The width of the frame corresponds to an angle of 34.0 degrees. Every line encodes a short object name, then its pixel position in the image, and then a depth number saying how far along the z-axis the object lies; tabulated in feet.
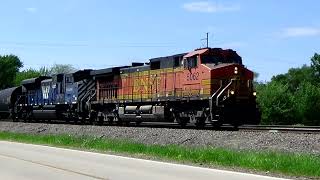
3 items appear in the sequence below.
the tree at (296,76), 376.27
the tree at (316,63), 362.08
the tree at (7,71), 387.02
